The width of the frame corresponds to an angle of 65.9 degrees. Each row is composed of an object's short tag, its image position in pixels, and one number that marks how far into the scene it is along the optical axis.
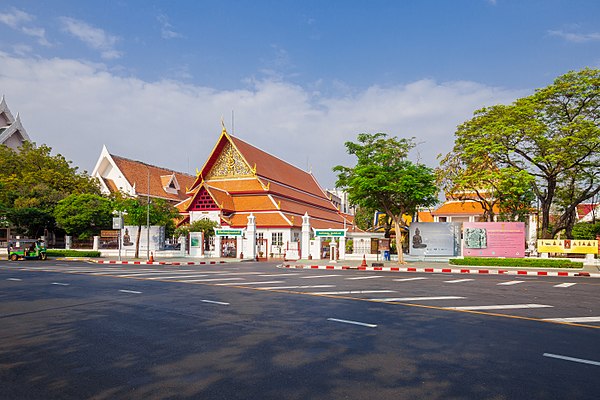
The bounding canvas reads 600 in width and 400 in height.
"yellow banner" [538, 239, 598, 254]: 24.81
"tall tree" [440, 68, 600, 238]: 24.44
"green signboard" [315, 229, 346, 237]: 27.91
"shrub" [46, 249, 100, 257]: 31.98
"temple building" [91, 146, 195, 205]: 46.12
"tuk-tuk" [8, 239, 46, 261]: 27.94
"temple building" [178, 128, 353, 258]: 31.47
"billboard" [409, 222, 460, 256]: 27.19
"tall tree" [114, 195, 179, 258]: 29.75
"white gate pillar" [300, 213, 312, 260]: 29.32
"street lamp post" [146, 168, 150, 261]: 28.02
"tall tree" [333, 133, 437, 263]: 24.23
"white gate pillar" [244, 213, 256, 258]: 31.23
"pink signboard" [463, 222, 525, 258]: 24.92
